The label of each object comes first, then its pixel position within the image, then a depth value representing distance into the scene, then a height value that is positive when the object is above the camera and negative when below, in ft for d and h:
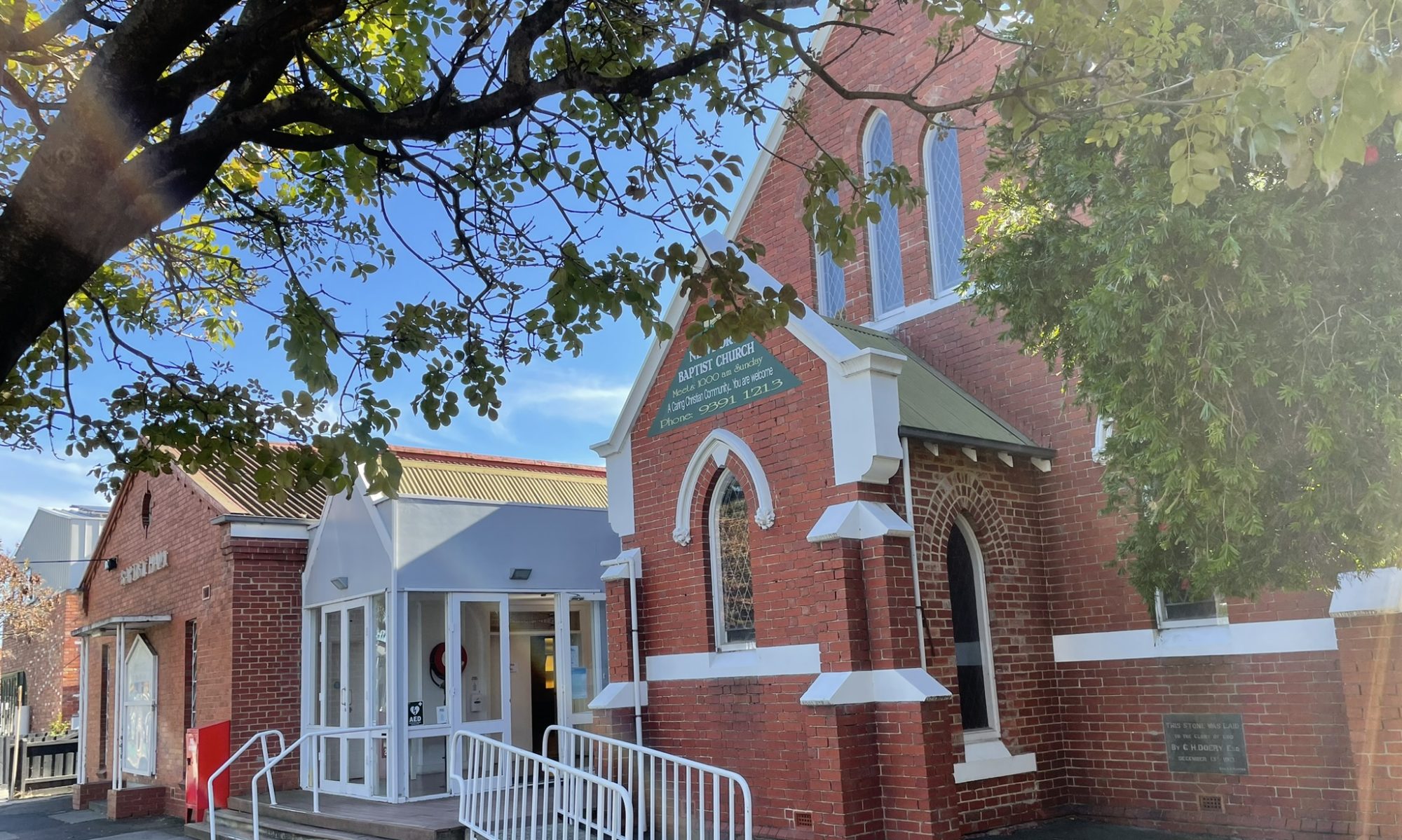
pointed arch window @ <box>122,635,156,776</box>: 62.10 -3.76
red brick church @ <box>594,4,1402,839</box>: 31.12 -0.85
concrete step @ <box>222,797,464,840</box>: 35.63 -6.53
